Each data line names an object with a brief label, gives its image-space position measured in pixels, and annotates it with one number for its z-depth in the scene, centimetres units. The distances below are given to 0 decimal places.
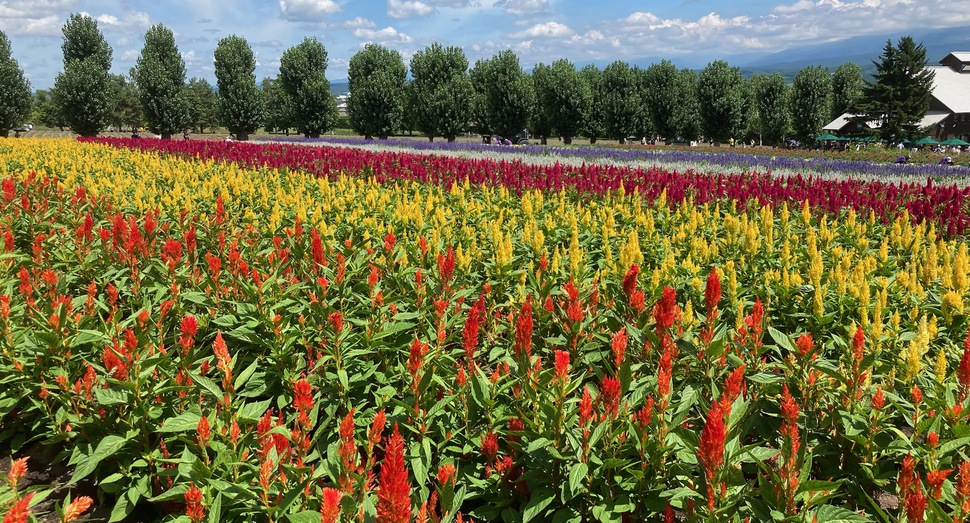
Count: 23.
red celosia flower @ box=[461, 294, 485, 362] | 238
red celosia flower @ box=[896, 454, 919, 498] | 169
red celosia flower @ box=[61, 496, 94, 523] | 147
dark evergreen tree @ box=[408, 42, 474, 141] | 4759
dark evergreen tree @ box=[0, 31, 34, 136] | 4350
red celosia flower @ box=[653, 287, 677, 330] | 238
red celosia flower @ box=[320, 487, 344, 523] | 146
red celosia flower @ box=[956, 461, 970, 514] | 158
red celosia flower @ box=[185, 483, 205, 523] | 185
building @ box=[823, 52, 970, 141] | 5525
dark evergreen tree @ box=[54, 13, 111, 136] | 4509
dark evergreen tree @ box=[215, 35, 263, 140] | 4778
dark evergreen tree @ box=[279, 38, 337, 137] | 4909
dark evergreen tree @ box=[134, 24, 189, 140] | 4750
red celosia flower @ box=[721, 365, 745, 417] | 186
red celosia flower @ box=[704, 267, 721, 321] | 256
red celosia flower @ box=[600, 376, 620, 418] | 201
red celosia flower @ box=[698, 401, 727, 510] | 157
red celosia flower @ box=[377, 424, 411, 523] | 140
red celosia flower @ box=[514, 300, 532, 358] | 235
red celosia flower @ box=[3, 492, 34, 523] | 131
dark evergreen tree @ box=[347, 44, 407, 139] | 4848
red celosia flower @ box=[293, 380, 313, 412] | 198
